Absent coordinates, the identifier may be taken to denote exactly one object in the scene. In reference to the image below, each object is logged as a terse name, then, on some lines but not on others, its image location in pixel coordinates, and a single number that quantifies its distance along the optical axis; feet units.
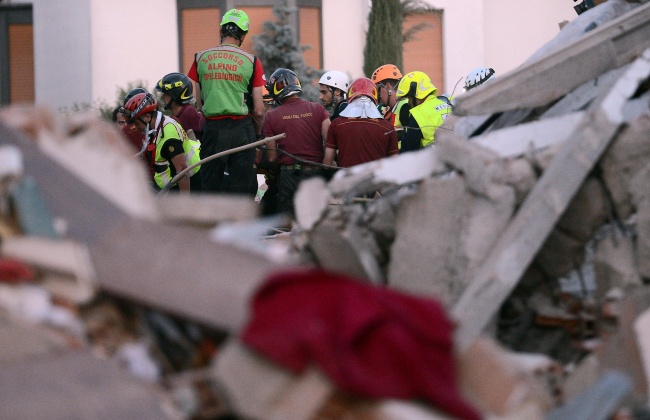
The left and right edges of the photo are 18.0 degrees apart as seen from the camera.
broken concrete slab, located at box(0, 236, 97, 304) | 21.30
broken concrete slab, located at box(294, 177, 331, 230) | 32.39
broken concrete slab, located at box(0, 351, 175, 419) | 19.57
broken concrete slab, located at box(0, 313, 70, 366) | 20.56
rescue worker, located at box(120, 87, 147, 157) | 62.68
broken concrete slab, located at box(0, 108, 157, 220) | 23.97
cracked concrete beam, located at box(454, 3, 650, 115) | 36.80
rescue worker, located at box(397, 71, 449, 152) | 69.34
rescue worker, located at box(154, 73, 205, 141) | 68.77
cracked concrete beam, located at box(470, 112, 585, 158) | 32.53
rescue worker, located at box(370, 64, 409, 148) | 86.22
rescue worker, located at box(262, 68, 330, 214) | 66.43
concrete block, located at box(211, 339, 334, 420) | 19.10
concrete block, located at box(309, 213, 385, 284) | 32.05
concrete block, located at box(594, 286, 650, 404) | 27.83
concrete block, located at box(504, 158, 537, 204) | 30.97
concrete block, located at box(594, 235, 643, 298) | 31.53
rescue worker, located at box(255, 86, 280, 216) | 68.53
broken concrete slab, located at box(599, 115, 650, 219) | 31.83
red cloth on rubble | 19.13
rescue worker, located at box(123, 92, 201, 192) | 61.12
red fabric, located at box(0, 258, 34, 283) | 21.90
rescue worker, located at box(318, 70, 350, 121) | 83.88
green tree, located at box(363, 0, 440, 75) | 130.43
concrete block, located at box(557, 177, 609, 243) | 32.27
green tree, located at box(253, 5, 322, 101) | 122.83
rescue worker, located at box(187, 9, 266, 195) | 62.58
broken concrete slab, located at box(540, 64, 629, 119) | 36.53
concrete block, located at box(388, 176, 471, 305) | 30.49
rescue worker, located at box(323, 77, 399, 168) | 64.24
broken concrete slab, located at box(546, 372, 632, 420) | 23.38
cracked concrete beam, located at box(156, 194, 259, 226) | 22.13
